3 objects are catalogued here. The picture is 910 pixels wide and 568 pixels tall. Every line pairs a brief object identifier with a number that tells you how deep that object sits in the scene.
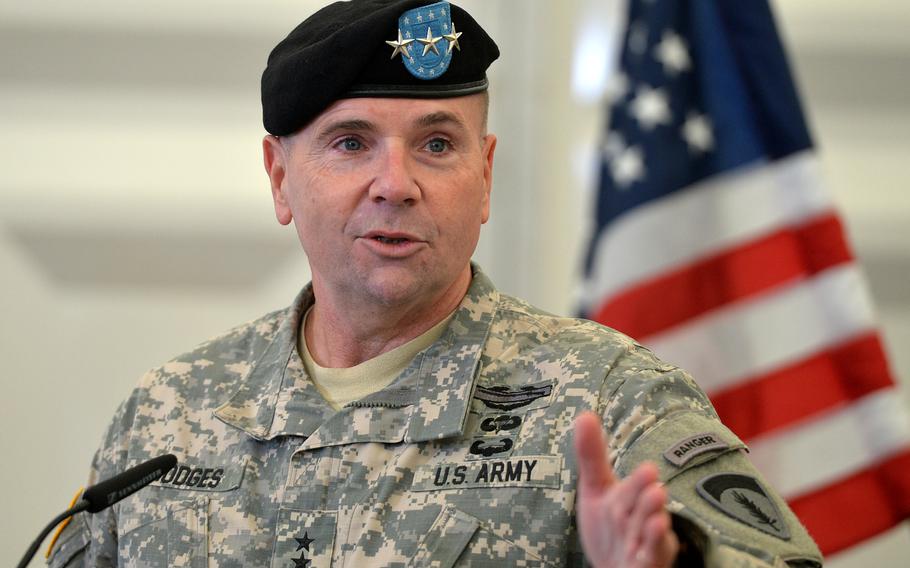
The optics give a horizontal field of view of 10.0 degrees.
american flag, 4.45
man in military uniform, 3.82
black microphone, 3.79
